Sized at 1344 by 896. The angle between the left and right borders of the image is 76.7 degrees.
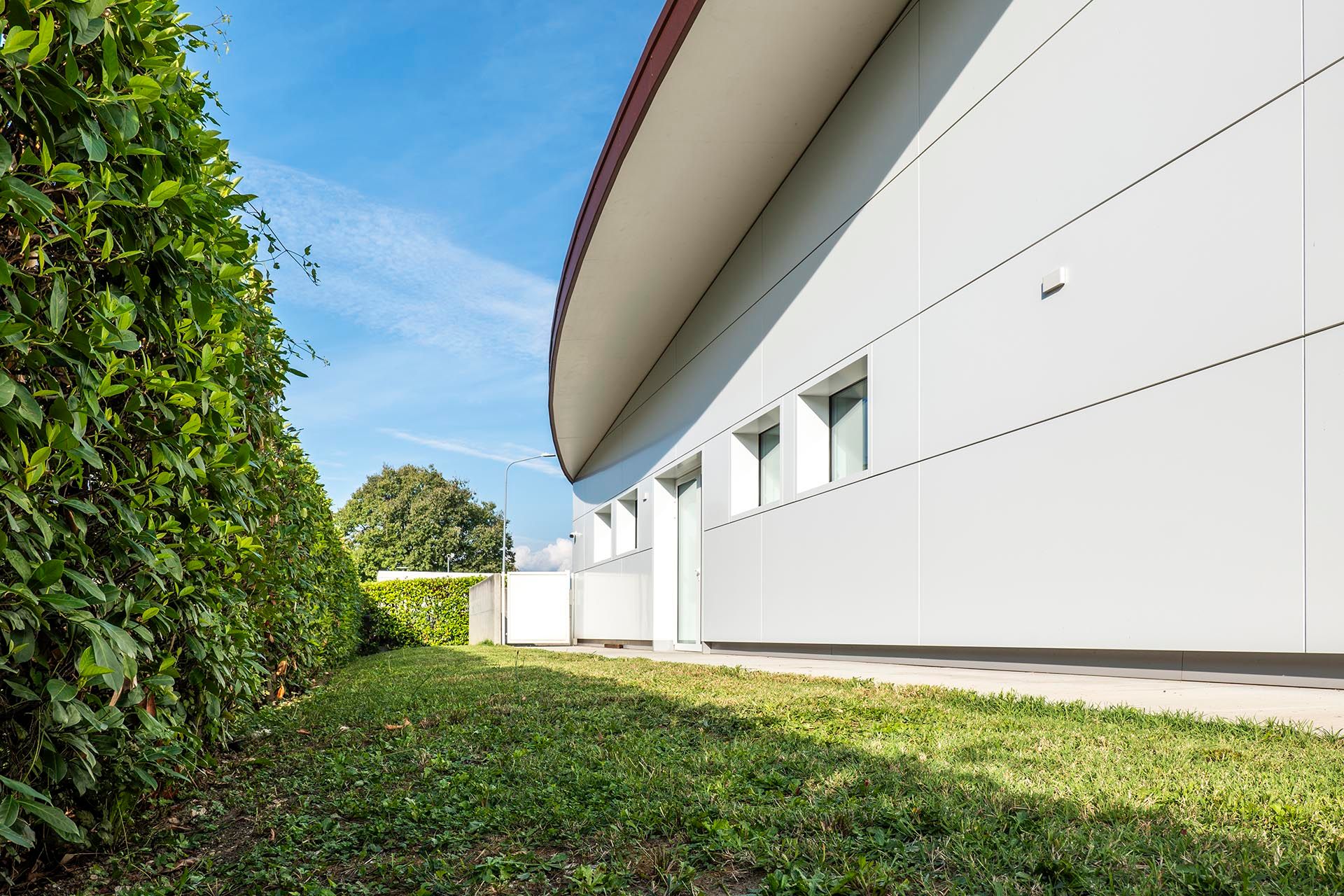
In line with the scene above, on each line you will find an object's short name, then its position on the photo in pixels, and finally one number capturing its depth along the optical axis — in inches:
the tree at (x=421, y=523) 2450.8
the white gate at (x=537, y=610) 934.4
